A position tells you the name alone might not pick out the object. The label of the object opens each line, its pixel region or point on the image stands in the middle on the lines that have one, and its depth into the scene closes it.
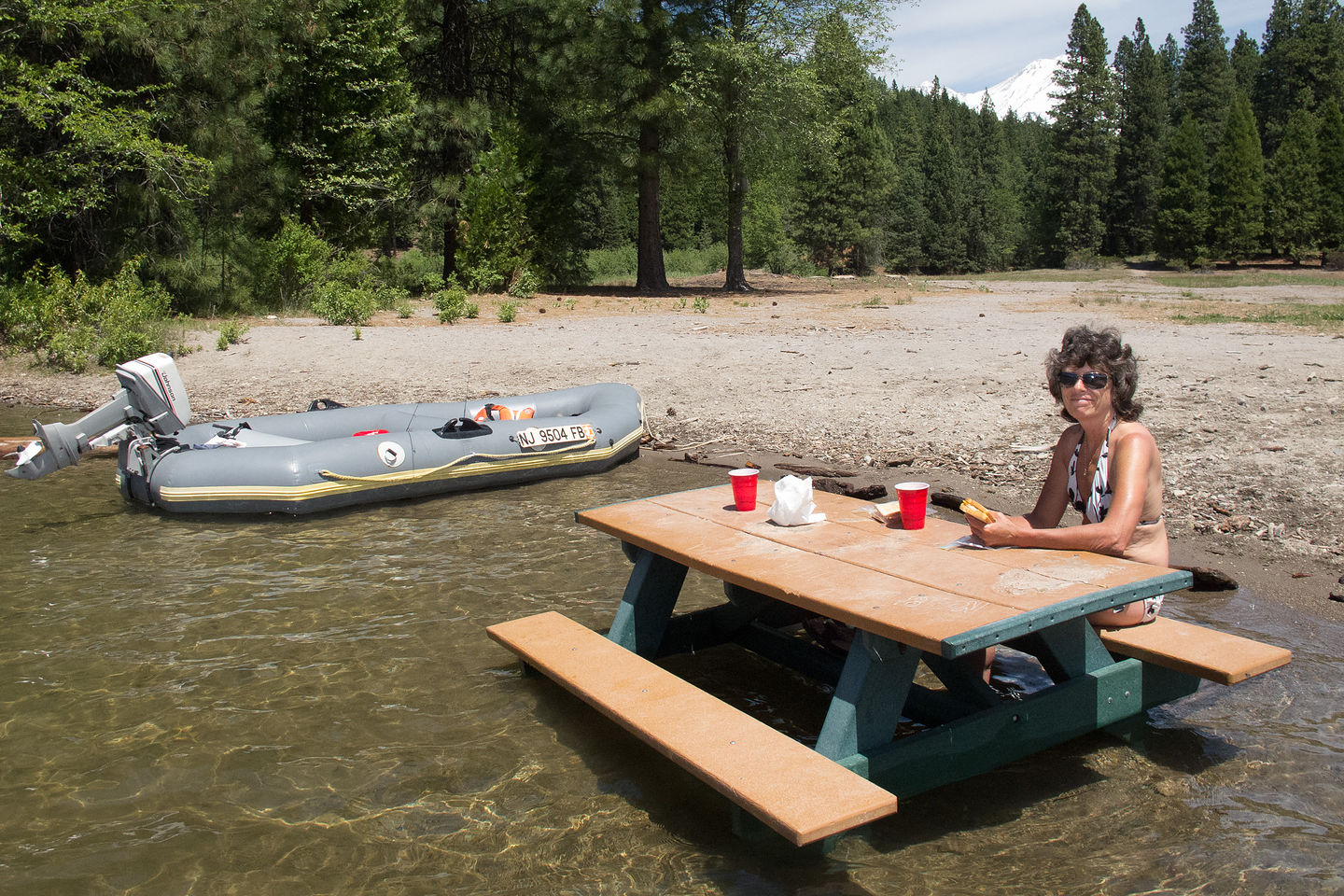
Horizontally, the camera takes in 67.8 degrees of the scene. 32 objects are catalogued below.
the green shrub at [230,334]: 14.20
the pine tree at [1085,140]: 49.28
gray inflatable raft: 6.96
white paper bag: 3.67
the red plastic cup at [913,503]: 3.47
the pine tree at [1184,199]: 43.28
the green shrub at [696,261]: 37.86
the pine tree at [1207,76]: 51.94
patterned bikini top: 3.38
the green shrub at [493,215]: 22.66
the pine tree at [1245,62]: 56.80
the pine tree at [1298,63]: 47.44
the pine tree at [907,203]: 58.78
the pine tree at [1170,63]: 61.32
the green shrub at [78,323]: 13.67
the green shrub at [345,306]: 16.95
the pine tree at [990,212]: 59.69
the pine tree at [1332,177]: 40.81
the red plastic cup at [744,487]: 3.96
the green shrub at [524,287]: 22.47
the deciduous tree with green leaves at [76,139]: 14.77
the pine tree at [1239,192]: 42.34
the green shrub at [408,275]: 23.06
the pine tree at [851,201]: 49.81
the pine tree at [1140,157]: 49.94
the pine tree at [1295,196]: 41.00
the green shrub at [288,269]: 19.34
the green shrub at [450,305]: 17.06
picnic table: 2.63
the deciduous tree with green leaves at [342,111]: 20.33
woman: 3.18
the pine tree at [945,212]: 59.38
